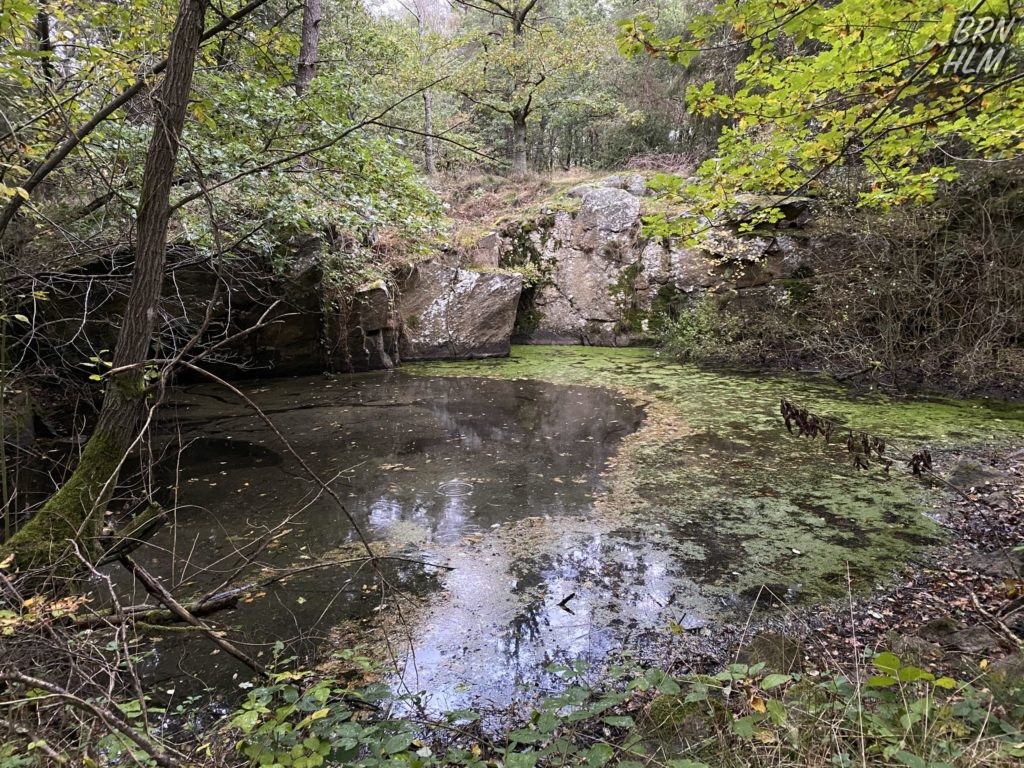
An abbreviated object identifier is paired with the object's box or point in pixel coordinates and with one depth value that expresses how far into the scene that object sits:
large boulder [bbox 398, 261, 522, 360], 10.78
